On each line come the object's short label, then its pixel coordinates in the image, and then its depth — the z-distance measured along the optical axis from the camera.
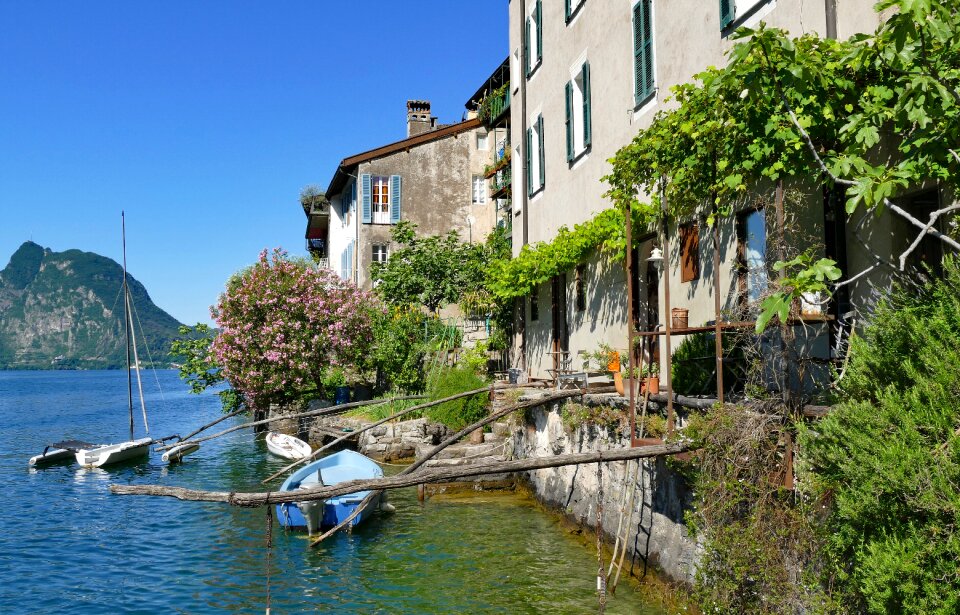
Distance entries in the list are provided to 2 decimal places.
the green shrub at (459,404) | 21.25
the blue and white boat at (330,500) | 14.40
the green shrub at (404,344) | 25.84
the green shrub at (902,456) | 4.55
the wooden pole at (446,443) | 9.80
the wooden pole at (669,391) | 8.41
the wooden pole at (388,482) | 6.93
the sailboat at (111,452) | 24.27
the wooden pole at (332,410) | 15.95
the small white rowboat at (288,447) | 23.95
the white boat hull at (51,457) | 25.30
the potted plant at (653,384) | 10.73
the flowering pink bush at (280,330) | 26.48
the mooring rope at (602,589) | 9.16
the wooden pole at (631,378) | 9.15
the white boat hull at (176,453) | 24.05
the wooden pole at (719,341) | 7.62
